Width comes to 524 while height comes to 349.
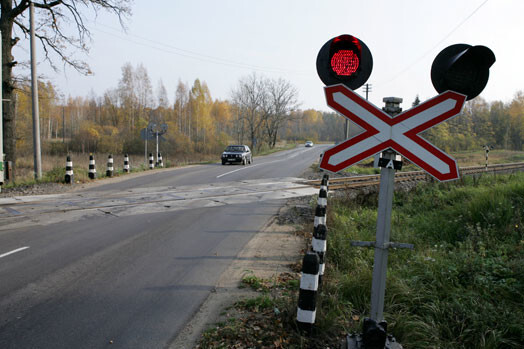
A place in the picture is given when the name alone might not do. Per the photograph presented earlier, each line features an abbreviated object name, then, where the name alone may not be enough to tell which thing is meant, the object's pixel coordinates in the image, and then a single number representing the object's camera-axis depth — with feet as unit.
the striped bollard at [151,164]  65.74
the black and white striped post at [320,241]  13.04
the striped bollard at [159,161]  71.31
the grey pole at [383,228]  7.39
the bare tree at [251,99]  205.67
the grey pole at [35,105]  42.63
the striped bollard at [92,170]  47.67
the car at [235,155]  81.05
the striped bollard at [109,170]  50.71
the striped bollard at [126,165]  56.24
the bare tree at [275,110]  212.64
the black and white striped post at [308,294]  9.57
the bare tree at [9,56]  45.21
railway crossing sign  7.12
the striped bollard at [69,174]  42.14
